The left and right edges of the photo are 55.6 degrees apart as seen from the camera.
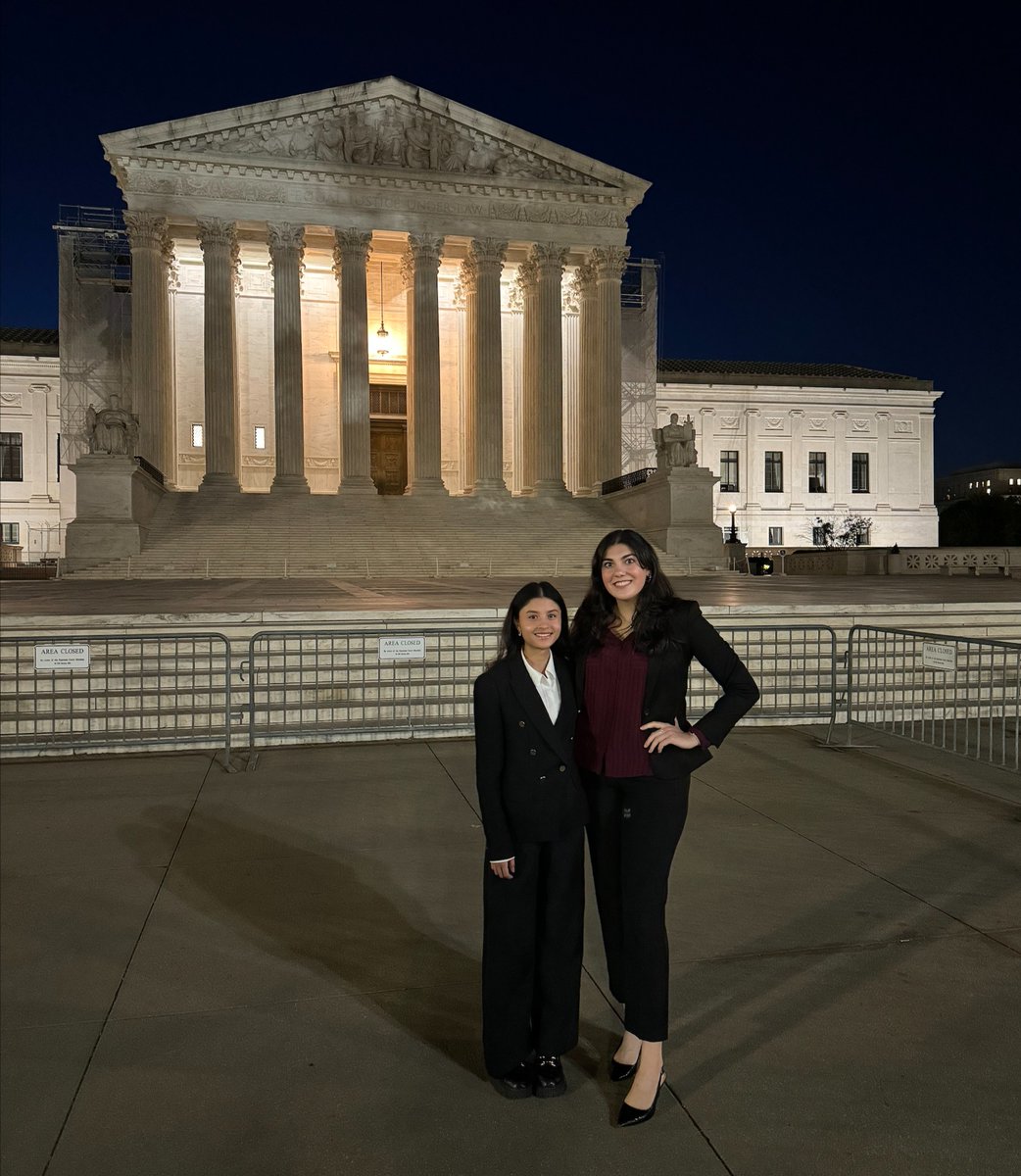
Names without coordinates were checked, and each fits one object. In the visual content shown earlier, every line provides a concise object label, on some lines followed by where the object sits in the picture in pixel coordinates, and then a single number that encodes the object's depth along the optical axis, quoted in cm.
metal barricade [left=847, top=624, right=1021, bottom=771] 884
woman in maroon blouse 348
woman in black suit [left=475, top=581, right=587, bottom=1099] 346
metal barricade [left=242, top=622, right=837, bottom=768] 985
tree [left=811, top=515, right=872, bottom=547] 6050
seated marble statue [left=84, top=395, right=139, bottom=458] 2936
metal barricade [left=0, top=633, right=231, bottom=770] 912
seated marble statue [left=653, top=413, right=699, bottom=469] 3216
